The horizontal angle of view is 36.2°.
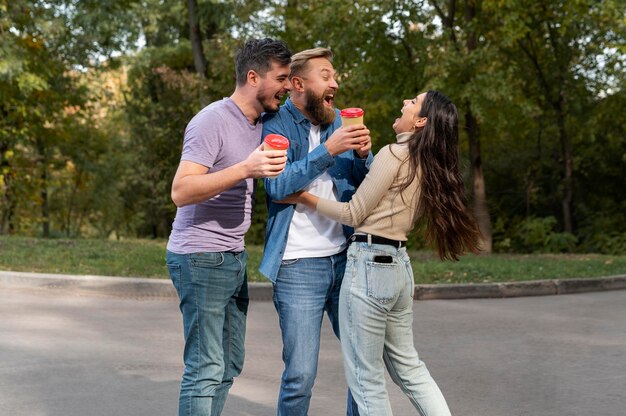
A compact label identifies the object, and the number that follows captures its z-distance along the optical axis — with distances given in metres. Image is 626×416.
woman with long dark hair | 3.95
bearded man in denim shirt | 4.14
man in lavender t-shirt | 4.04
